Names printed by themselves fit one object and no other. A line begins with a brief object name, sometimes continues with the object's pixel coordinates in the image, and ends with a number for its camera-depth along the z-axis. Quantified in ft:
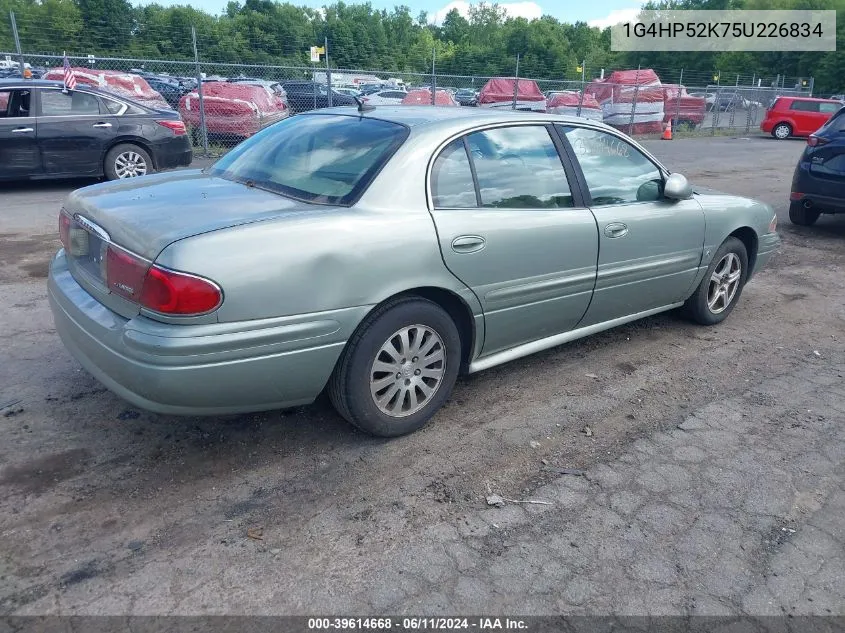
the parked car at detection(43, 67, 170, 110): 52.17
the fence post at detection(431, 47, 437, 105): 59.92
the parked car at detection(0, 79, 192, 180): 31.35
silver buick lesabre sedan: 9.37
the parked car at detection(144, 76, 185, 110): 60.30
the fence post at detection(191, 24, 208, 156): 46.14
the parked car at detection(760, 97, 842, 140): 84.89
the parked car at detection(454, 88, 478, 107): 87.20
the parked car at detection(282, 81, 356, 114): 63.13
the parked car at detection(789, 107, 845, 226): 26.43
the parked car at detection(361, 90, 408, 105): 80.18
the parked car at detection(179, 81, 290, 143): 49.37
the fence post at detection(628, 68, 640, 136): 77.92
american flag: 32.76
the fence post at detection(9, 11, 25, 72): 44.88
